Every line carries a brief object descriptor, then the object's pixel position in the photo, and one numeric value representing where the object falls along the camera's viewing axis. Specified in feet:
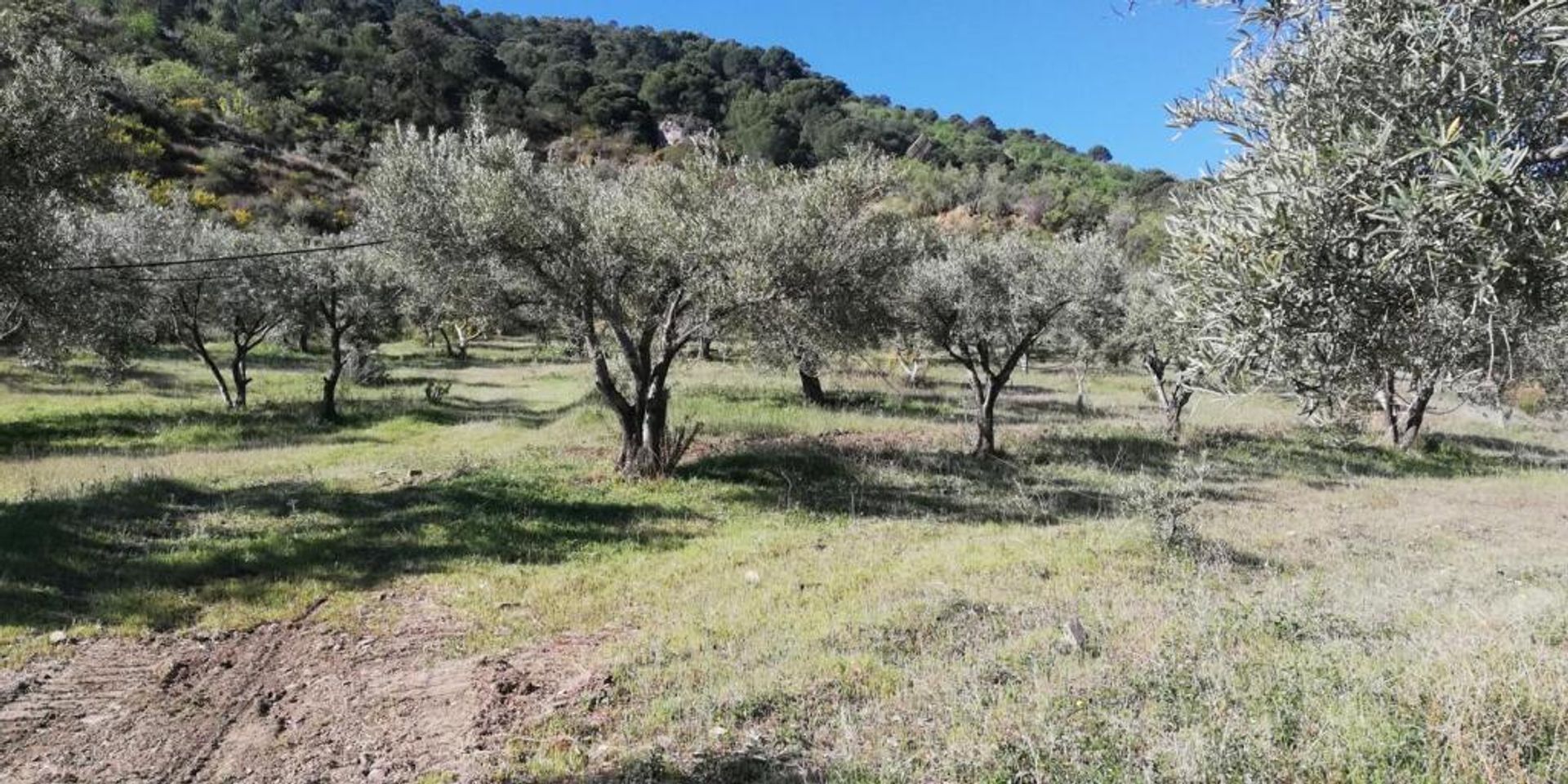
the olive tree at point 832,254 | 57.26
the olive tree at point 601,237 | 54.60
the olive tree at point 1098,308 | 83.15
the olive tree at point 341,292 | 94.63
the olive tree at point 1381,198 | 12.59
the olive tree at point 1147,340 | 81.00
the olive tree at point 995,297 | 78.48
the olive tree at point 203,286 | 91.45
